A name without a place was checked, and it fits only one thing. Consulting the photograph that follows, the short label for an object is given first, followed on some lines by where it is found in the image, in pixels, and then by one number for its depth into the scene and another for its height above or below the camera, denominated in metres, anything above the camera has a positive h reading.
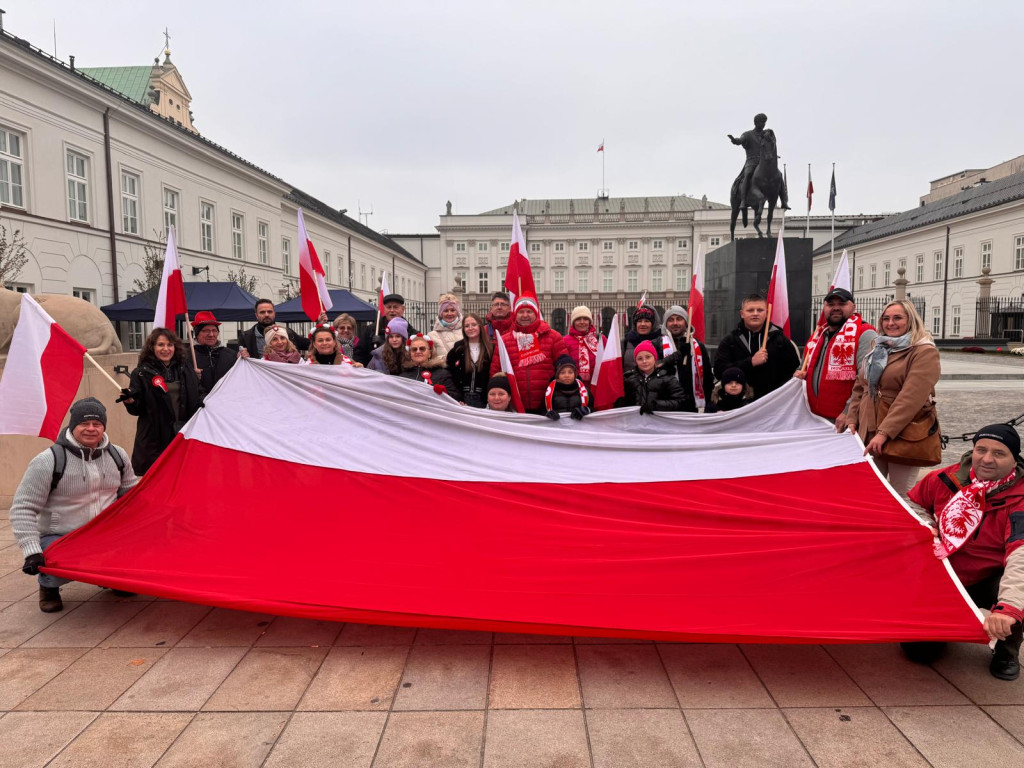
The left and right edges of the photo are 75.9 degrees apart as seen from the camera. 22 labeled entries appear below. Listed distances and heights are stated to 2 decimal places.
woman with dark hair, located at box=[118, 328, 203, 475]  4.96 -0.50
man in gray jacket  3.99 -0.98
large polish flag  3.16 -1.07
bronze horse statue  13.23 +3.09
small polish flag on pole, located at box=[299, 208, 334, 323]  7.34 +0.57
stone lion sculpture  9.05 +0.15
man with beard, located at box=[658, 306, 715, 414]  5.28 -0.23
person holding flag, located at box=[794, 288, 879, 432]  4.66 -0.16
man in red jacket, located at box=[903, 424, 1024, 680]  3.14 -0.94
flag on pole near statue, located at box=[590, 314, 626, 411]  5.24 -0.37
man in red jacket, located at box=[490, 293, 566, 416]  5.31 -0.17
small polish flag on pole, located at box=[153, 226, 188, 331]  5.52 +0.30
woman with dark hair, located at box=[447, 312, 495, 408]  5.48 -0.26
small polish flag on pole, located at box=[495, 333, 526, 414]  5.04 -0.32
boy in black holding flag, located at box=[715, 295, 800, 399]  5.25 -0.19
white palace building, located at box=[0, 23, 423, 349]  17.45 +4.78
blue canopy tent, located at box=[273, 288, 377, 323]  17.62 +0.60
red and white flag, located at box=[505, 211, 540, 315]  6.78 +0.61
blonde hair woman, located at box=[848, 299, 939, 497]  4.02 -0.33
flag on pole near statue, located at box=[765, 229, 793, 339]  5.77 +0.32
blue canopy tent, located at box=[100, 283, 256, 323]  16.39 +0.66
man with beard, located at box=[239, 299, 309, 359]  6.97 -0.01
